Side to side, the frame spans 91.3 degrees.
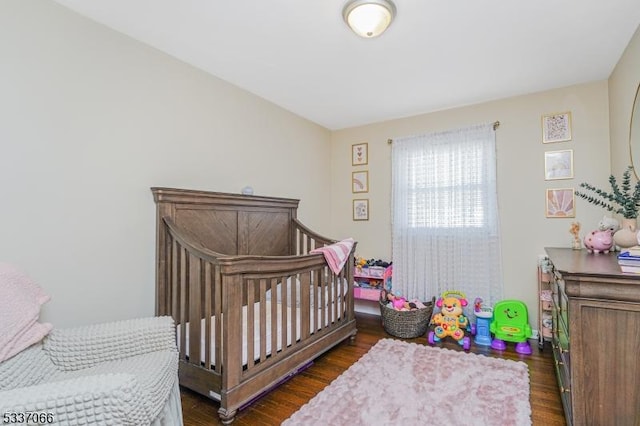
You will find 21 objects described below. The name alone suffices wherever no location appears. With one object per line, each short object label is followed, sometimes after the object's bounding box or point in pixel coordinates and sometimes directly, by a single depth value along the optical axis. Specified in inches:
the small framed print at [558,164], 111.7
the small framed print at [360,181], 154.2
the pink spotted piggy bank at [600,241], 84.4
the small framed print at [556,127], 112.0
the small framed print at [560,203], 111.2
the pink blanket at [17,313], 48.6
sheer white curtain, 123.3
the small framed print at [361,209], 153.8
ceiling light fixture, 67.1
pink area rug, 68.0
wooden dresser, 52.9
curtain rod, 122.7
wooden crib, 68.0
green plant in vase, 72.8
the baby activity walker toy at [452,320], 113.2
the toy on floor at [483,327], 112.0
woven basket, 116.3
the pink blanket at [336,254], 99.3
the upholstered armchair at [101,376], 38.9
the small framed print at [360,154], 154.9
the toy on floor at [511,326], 107.3
